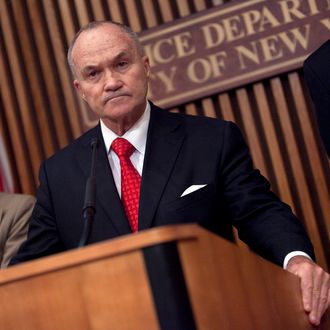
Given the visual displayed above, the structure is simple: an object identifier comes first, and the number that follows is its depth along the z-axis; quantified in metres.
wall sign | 5.09
